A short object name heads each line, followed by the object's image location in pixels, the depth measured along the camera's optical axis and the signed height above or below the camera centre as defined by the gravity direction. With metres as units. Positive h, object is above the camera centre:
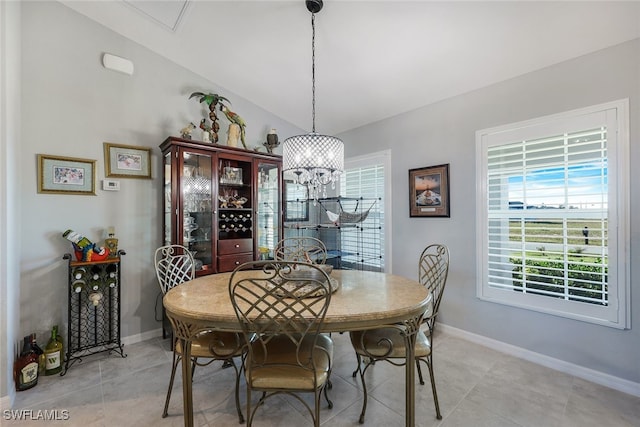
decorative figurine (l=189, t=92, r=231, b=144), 2.84 +1.12
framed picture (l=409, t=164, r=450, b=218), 2.83 +0.23
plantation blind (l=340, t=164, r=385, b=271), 3.42 +0.19
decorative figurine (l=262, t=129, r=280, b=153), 3.36 +0.87
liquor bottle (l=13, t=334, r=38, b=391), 1.96 -1.11
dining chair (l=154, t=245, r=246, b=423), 1.63 -0.81
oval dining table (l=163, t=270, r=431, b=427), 1.33 -0.49
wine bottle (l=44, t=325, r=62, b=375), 2.15 -1.12
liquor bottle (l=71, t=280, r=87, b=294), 2.28 -0.59
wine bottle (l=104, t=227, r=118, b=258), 2.48 -0.27
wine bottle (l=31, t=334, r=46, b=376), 2.14 -1.12
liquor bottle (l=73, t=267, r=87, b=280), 2.26 -0.49
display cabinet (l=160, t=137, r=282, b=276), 2.63 +0.12
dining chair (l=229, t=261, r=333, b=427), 1.29 -0.76
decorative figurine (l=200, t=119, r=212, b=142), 2.87 +0.89
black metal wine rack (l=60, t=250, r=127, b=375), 2.31 -0.84
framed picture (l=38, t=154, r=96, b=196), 2.29 +0.33
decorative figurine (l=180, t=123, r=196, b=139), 2.69 +0.79
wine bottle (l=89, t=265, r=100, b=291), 2.39 -0.56
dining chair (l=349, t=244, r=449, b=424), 1.59 -0.79
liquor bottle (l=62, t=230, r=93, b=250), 2.30 -0.21
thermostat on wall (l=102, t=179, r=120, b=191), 2.56 +0.27
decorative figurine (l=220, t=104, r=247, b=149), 3.01 +1.03
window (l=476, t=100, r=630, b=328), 1.95 -0.02
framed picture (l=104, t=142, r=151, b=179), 2.58 +0.51
